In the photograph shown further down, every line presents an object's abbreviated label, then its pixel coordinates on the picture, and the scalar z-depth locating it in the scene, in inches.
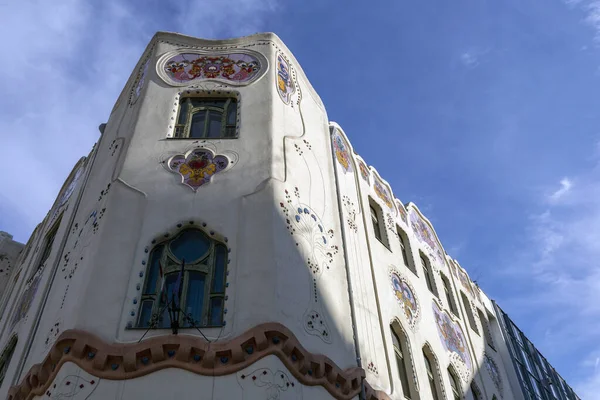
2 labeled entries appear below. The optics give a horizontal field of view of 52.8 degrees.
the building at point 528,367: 735.7
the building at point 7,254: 657.0
